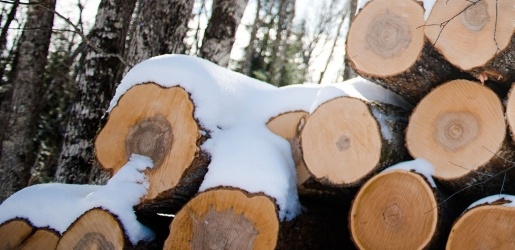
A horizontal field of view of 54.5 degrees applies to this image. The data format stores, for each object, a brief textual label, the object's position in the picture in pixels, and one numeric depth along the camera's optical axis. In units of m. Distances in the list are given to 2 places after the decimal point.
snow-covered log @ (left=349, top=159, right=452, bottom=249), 2.51
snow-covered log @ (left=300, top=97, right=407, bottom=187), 2.71
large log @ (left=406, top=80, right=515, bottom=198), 2.46
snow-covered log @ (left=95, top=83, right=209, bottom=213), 2.79
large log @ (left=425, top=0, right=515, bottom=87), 2.38
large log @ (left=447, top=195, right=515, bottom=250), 2.32
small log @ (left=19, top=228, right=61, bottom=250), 2.92
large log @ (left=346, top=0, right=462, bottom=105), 2.65
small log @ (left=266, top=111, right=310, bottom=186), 3.11
